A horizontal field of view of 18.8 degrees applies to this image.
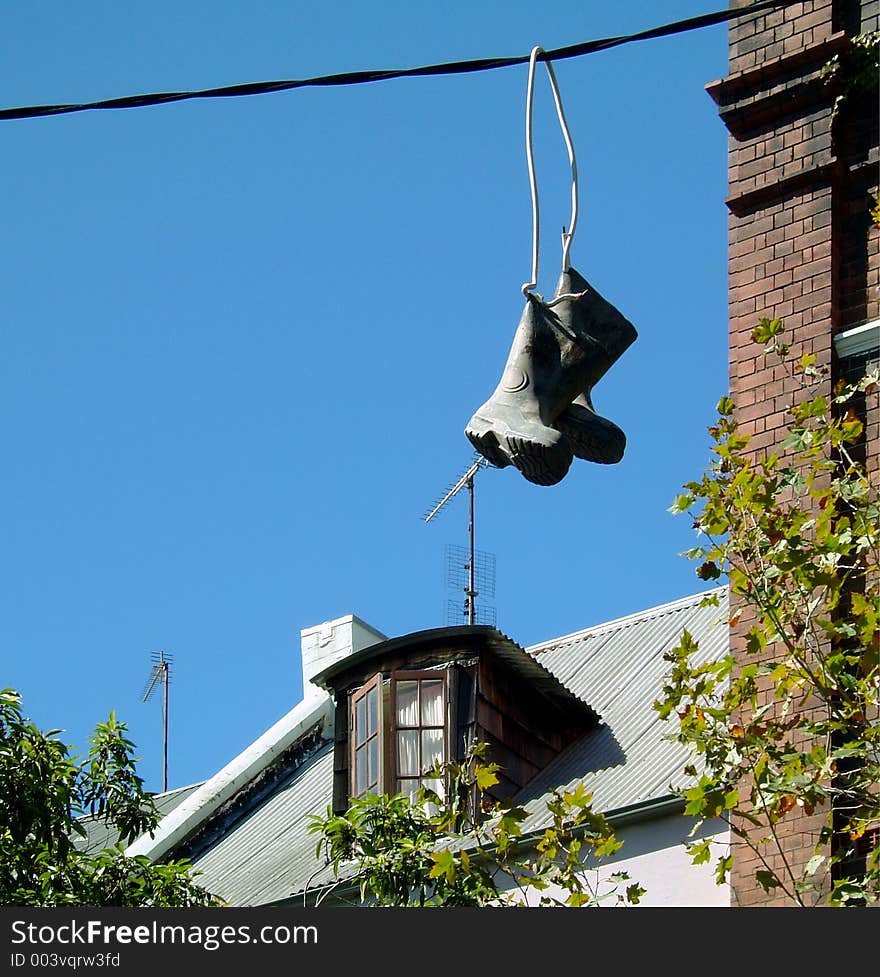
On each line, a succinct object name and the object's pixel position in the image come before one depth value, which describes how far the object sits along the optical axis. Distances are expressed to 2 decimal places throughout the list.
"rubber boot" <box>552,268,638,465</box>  10.87
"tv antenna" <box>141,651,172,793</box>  33.31
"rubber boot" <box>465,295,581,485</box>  10.32
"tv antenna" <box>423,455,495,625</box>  28.56
